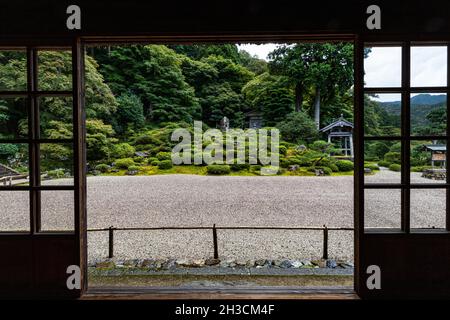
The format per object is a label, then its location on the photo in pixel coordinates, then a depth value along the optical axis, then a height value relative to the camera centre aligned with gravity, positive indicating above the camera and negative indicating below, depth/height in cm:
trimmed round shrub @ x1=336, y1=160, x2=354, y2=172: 1162 -51
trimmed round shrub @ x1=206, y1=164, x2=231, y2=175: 1132 -62
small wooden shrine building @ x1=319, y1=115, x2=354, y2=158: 1337 +79
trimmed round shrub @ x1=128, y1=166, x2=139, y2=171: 1172 -58
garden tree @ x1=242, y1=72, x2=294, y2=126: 1472 +259
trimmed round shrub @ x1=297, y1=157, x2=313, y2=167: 1218 -41
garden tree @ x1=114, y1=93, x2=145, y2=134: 1414 +179
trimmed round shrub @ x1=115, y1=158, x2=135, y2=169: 1195 -40
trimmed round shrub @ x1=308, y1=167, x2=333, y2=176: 1147 -68
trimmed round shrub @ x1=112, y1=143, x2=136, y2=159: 1262 +6
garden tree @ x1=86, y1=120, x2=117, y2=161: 1145 +43
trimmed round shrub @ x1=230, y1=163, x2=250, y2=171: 1171 -54
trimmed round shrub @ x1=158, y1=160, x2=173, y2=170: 1205 -49
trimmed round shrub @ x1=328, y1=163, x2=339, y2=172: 1167 -58
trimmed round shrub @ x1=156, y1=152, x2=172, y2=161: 1271 -15
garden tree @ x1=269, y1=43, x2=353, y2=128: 1289 +357
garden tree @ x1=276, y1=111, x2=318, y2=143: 1379 +103
